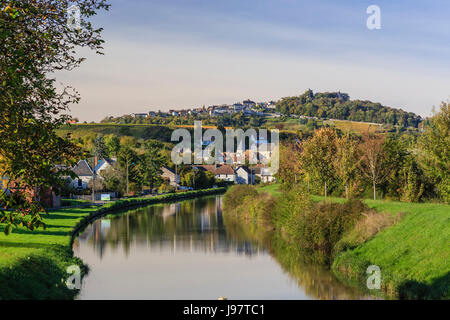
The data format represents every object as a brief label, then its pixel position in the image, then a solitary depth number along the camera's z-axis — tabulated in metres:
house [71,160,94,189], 90.38
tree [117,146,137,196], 88.75
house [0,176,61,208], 56.81
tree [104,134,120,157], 125.54
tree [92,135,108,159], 122.19
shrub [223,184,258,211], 60.89
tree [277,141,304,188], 59.81
